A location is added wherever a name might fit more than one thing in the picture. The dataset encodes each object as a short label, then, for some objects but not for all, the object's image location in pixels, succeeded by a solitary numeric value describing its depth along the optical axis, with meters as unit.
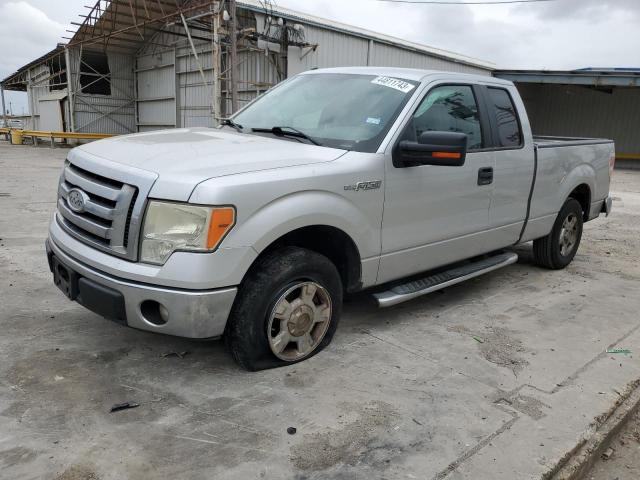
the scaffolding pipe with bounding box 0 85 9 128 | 35.76
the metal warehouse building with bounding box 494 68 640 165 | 24.38
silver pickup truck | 2.68
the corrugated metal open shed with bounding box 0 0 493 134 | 17.11
